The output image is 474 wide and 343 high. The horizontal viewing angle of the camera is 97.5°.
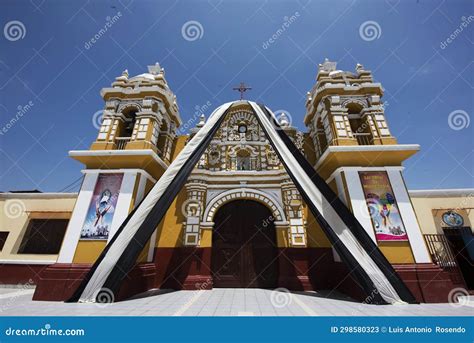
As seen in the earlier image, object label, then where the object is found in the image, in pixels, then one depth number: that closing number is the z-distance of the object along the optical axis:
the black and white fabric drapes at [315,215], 5.25
